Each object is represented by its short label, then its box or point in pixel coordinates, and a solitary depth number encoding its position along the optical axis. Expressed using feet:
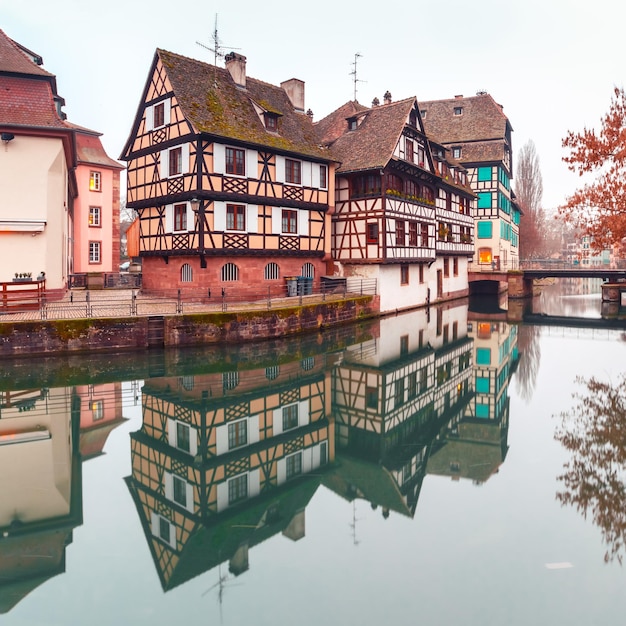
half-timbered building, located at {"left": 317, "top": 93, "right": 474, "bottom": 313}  97.86
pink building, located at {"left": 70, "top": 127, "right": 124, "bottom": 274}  125.90
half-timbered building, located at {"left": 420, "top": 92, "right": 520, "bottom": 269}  160.56
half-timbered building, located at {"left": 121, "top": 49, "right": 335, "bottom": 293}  78.12
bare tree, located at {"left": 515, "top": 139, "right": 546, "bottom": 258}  232.53
